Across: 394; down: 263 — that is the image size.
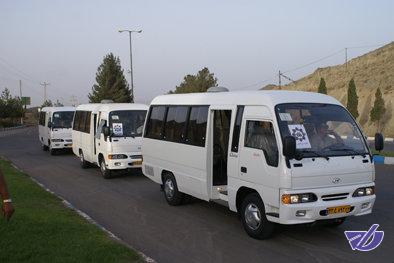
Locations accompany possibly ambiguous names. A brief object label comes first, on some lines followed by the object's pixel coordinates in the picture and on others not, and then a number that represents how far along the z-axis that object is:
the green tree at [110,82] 78.06
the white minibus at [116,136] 15.46
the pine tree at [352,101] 44.50
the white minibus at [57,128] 24.48
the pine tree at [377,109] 44.78
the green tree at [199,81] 53.94
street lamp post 48.78
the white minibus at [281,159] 7.34
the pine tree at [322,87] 46.31
